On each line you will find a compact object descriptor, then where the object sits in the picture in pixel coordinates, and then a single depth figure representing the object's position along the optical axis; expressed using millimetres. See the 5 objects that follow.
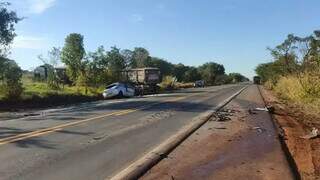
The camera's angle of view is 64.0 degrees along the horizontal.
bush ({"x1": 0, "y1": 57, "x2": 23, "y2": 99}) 15565
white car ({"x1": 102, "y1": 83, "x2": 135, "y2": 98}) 20144
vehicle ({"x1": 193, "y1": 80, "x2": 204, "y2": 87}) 44580
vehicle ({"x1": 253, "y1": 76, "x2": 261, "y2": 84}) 58871
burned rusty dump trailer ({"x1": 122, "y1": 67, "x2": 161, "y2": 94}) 25512
